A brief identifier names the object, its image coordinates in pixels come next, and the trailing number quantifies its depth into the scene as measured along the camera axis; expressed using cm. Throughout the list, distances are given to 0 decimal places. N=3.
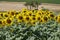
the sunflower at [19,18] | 504
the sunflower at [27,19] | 502
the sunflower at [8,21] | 492
